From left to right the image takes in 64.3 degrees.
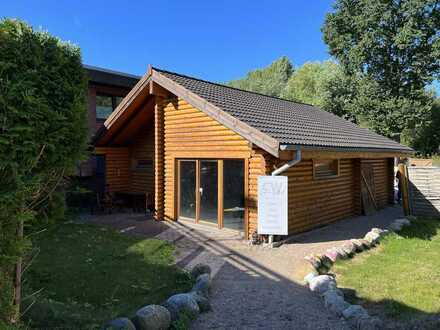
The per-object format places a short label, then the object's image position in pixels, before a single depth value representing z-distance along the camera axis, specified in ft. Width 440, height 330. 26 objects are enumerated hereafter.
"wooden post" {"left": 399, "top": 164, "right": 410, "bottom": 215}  43.42
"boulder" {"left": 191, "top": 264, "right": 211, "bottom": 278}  20.84
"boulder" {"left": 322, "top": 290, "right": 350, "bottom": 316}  15.88
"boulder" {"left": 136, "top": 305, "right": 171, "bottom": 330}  13.54
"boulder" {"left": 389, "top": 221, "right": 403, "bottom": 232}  34.01
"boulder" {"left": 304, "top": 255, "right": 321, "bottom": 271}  22.05
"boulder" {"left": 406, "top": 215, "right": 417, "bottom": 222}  39.49
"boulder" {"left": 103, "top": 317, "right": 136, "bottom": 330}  12.86
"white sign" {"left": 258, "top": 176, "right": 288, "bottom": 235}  26.73
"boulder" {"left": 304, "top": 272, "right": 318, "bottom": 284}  19.82
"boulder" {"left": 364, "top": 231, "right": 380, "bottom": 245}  29.29
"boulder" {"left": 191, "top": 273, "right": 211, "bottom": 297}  17.79
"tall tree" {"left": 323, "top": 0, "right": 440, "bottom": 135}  85.92
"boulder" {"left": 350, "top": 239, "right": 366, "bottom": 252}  27.18
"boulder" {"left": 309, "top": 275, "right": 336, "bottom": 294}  18.26
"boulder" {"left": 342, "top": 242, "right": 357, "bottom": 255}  25.87
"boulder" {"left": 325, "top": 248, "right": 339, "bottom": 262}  24.22
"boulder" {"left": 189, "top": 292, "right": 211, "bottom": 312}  16.16
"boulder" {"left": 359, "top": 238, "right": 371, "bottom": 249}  28.12
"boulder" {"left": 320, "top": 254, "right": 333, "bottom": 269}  23.06
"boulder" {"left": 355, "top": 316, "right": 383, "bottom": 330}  13.96
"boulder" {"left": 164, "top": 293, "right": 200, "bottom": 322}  15.10
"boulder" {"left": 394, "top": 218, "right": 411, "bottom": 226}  36.27
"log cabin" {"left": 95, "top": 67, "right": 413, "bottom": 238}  30.01
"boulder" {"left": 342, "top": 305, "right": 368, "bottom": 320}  14.80
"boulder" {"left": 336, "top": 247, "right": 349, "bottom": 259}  24.94
